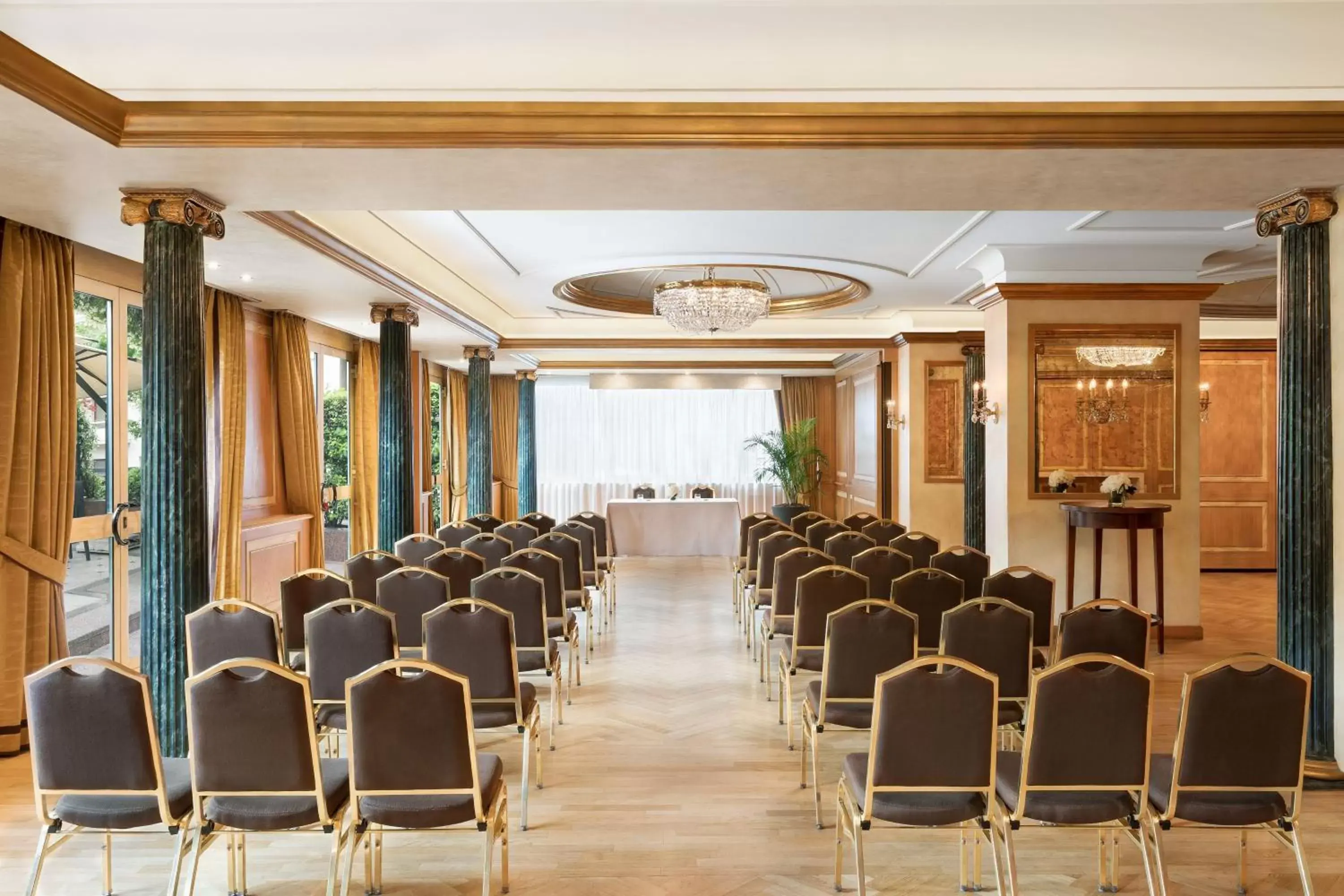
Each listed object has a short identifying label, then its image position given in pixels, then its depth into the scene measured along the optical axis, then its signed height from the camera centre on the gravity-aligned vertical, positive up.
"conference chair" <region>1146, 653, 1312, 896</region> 2.76 -0.95
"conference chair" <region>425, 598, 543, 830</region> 3.82 -0.86
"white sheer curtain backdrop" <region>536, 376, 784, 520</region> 17.05 +0.11
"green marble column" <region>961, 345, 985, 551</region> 9.50 -0.36
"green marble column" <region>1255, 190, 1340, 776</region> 4.30 -0.06
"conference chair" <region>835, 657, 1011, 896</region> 2.79 -0.93
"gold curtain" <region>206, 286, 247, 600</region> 7.34 +0.19
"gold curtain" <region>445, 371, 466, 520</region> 15.20 +0.09
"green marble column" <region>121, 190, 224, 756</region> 4.21 -0.04
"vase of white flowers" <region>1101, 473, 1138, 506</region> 6.98 -0.34
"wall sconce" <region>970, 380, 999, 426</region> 7.80 +0.31
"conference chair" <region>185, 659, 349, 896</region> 2.73 -0.93
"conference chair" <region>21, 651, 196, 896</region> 2.69 -0.91
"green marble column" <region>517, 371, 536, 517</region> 15.06 +0.10
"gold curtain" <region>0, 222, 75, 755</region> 4.88 -0.01
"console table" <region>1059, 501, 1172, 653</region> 6.79 -0.57
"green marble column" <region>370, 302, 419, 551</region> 7.87 +0.23
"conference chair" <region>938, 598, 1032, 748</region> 3.88 -0.82
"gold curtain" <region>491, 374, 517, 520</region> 17.27 +0.22
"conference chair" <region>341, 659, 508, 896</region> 2.75 -0.93
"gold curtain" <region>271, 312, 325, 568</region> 8.59 +0.27
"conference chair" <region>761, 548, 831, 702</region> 5.64 -0.82
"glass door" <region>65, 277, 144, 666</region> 5.82 -0.19
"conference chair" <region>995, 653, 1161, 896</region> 2.77 -0.93
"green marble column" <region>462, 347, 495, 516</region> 11.45 +0.23
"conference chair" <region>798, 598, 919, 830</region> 3.83 -0.86
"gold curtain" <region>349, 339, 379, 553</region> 10.84 -0.11
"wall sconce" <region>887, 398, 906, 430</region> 11.24 +0.32
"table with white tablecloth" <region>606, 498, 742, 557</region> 13.08 -1.14
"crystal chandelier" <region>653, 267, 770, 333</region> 7.93 +1.25
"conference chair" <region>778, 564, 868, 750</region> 4.83 -0.85
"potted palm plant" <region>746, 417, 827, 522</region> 15.07 -0.24
